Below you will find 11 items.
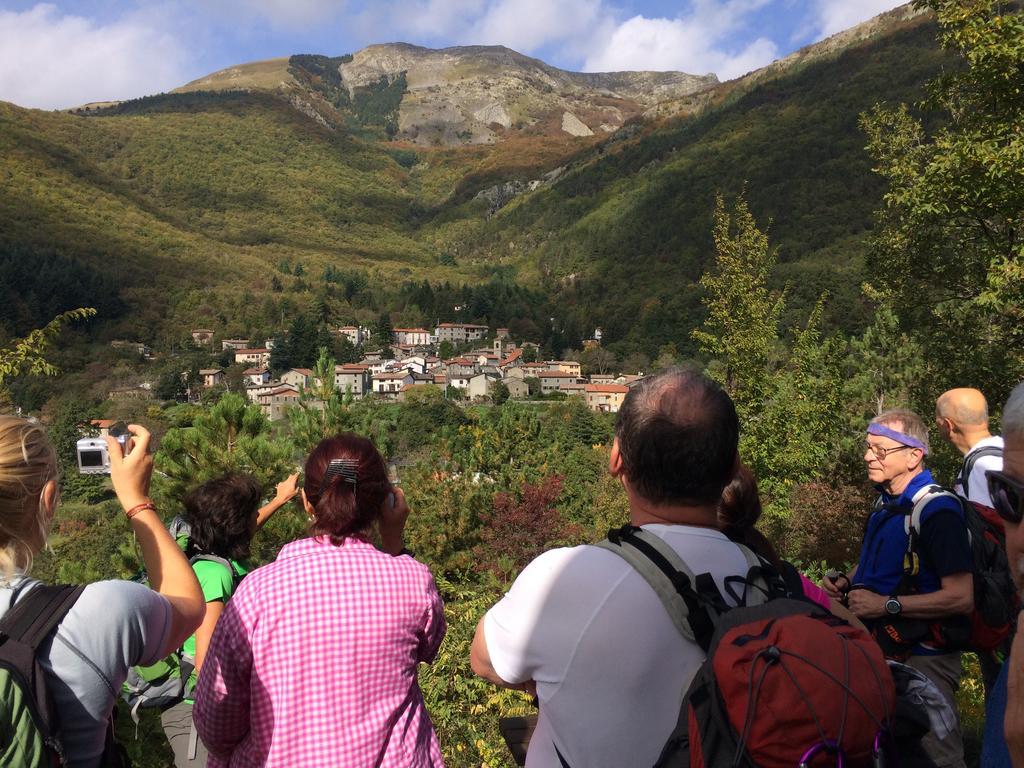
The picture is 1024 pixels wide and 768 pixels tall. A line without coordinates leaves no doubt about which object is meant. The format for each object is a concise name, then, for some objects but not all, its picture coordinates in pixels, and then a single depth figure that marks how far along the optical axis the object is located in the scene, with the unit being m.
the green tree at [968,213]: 5.63
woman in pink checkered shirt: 1.53
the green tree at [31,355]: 4.88
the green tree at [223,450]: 7.41
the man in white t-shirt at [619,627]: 1.20
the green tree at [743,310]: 9.58
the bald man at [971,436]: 2.52
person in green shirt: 2.24
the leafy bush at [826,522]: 12.75
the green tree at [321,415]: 8.22
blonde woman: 1.21
